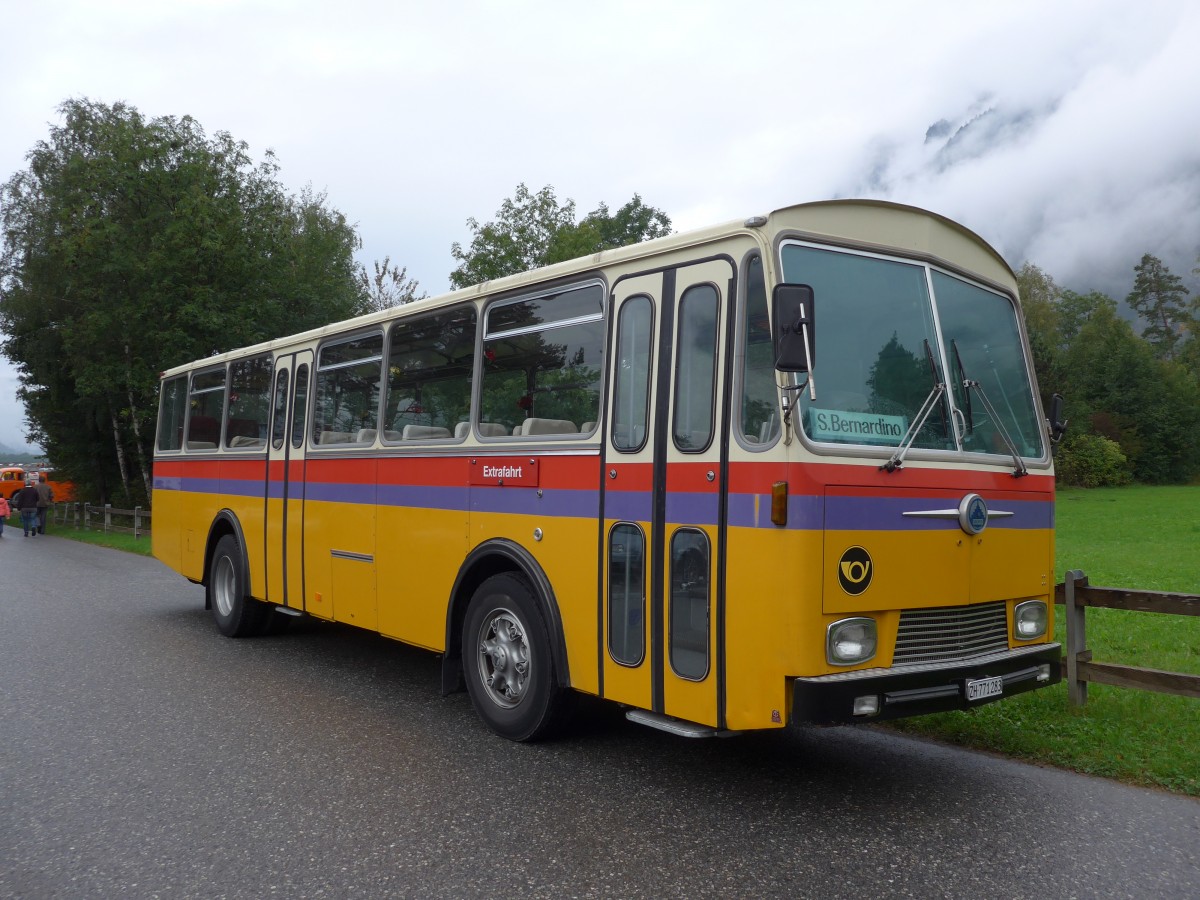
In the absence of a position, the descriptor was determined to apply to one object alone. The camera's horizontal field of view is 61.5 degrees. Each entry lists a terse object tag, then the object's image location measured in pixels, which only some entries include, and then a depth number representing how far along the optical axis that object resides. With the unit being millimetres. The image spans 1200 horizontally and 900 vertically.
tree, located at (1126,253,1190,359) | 97312
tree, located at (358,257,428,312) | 44094
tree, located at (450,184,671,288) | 32719
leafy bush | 58875
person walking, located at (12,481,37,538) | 29906
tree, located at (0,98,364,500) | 26094
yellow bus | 4633
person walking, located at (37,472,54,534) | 30844
